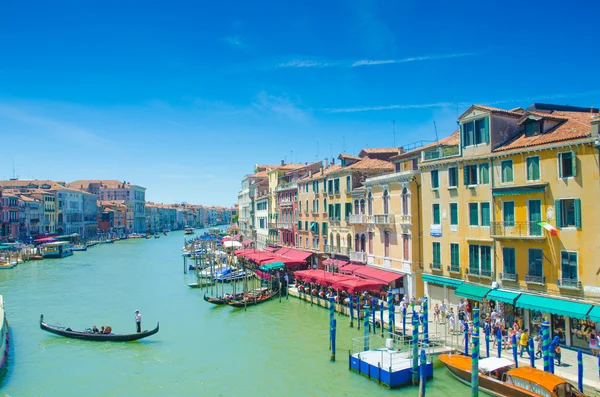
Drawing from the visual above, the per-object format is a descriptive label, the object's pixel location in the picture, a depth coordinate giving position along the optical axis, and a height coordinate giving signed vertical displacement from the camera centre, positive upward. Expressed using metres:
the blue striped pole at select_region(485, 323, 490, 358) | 18.05 -5.04
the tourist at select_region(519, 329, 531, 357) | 18.39 -5.05
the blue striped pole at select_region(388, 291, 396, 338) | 22.22 -4.77
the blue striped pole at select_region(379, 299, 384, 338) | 23.10 -5.08
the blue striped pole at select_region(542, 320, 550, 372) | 15.19 -4.24
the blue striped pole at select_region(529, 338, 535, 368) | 16.30 -4.94
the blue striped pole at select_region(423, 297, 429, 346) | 20.06 -4.76
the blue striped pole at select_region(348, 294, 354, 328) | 25.60 -5.33
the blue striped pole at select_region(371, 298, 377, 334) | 23.47 -4.99
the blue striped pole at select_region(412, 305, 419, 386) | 17.47 -5.25
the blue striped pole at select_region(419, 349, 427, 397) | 15.97 -5.55
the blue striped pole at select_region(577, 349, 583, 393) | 14.70 -5.15
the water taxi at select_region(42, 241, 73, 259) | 69.00 -4.65
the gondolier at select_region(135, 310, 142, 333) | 24.66 -5.45
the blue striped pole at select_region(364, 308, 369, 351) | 20.81 -5.15
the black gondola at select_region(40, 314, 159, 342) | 23.98 -5.93
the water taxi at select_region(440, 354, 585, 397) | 14.05 -5.41
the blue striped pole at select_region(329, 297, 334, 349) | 20.92 -4.51
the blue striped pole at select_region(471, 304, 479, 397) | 14.59 -4.79
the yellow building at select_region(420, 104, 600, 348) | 17.91 -0.29
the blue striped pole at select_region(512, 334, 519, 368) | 17.09 -5.01
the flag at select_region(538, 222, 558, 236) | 18.53 -0.76
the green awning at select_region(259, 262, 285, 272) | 36.77 -3.99
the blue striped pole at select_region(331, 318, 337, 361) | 20.55 -5.32
